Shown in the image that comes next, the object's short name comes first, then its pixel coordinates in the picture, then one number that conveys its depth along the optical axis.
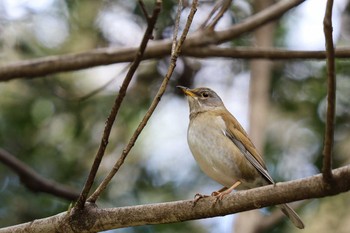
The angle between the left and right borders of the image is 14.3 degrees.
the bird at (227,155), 10.45
